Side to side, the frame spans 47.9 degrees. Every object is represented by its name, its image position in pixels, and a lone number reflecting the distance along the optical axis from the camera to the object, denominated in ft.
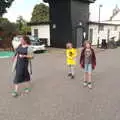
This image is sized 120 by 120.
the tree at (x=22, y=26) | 69.26
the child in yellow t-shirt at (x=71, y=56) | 17.57
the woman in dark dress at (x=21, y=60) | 12.62
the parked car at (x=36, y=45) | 38.23
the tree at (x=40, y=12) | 104.02
